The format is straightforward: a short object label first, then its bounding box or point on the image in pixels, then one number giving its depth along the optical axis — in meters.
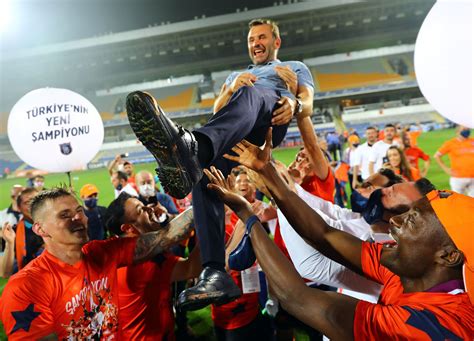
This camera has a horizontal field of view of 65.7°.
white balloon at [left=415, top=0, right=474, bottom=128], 1.98
